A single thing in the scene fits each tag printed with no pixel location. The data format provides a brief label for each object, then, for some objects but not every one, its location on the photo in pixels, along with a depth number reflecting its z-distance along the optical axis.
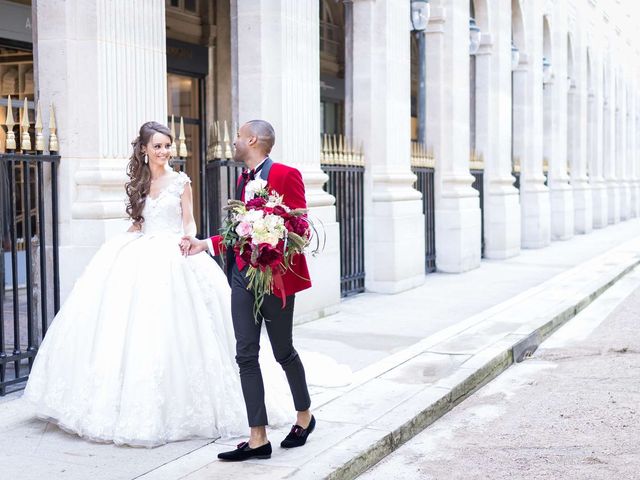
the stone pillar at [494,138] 18.72
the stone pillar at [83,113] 7.70
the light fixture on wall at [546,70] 23.71
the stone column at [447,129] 15.98
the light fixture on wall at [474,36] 17.50
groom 5.30
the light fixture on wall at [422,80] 15.35
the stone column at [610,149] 35.81
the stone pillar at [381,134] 13.00
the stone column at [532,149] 21.80
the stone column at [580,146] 28.38
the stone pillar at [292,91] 10.32
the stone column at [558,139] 24.98
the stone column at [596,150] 32.47
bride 5.71
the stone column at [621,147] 39.09
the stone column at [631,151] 41.94
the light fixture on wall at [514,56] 20.48
